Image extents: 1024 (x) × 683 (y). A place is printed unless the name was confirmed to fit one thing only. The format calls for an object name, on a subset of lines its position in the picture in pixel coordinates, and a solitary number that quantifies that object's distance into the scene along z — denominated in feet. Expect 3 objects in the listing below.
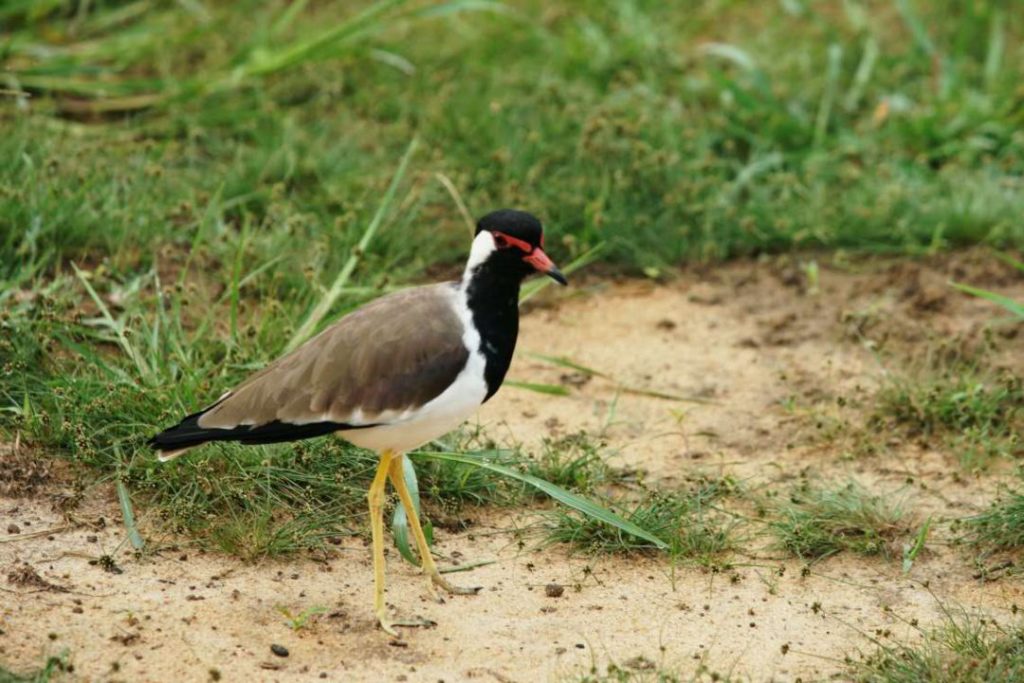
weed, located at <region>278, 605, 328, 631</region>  29.30
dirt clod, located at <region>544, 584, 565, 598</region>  31.40
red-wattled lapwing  29.94
